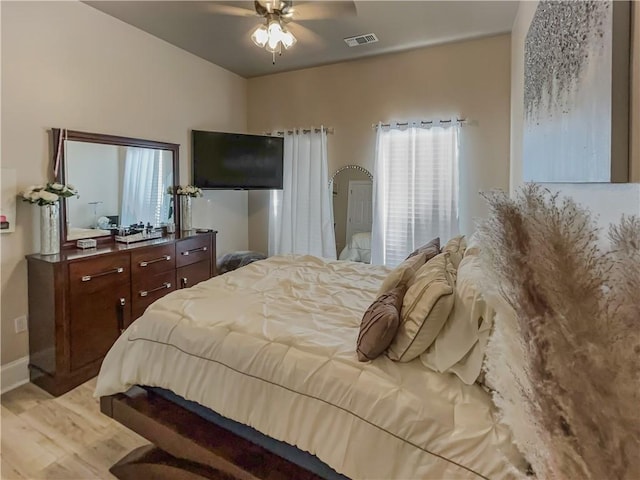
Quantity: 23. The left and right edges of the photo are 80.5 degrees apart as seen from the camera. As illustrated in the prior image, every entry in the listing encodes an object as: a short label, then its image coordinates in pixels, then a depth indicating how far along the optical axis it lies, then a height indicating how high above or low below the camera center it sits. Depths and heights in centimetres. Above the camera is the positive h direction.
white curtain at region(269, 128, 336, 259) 446 +36
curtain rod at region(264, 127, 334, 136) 439 +118
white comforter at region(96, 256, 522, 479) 119 -59
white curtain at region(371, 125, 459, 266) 375 +40
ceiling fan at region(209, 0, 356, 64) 277 +173
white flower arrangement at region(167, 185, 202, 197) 393 +40
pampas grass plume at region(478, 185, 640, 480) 44 -14
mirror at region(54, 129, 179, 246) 296 +42
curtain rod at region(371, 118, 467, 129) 368 +107
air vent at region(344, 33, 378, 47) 352 +180
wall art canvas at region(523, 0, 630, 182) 86 +39
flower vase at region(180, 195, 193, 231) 400 +18
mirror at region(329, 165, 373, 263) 426 +20
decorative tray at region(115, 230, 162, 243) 330 -7
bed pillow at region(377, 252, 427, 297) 180 -23
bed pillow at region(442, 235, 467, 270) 214 -13
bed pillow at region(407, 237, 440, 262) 236 -14
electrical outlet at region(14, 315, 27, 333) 273 -68
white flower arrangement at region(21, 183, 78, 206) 260 +25
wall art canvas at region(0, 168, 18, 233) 256 +20
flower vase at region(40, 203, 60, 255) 270 +0
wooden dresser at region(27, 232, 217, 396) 260 -56
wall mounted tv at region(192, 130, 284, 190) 413 +78
